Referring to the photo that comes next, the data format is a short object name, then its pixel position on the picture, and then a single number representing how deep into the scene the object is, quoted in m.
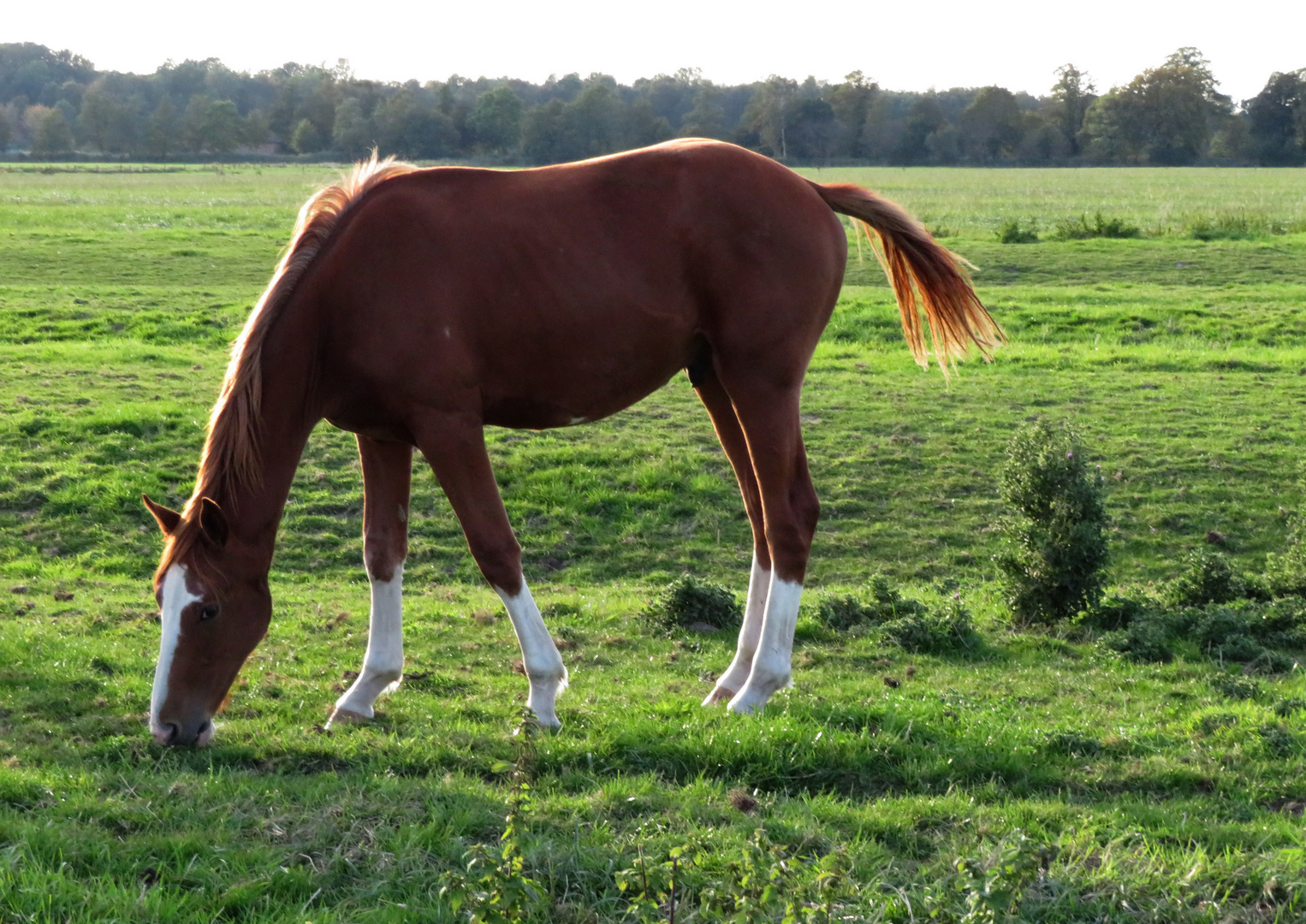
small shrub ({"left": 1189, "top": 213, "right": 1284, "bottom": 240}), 24.31
